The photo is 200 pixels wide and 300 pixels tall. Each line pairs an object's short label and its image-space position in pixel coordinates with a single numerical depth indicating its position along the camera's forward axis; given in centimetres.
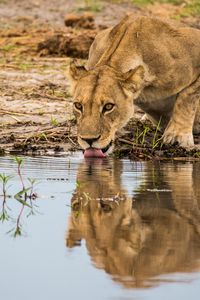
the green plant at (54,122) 1918
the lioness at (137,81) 1614
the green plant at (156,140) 1752
